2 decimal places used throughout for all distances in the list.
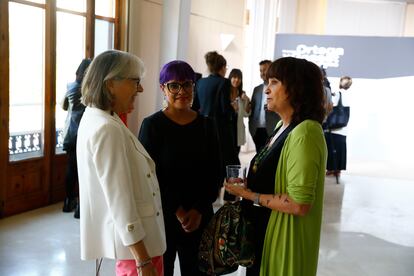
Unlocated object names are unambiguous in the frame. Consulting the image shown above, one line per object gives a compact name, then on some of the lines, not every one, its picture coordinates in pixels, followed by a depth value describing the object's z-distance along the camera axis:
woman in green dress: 1.56
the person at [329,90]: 5.38
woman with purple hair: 1.96
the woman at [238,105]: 5.23
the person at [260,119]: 5.24
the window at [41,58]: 4.06
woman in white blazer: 1.38
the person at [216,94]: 4.61
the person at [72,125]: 4.05
